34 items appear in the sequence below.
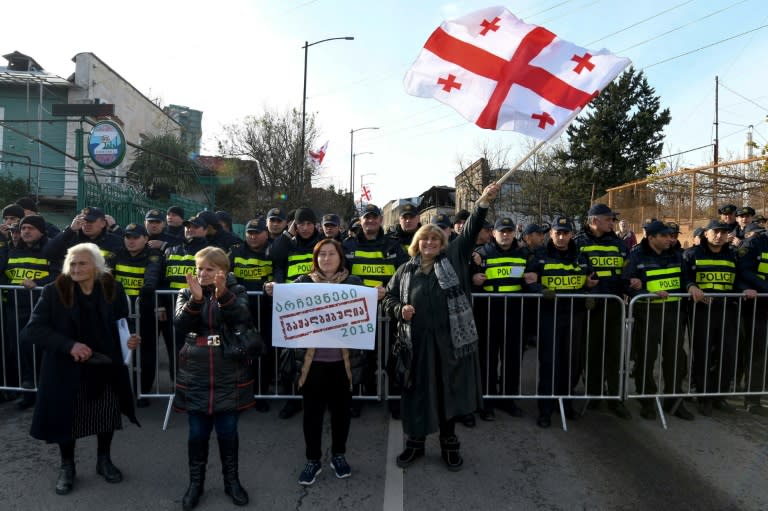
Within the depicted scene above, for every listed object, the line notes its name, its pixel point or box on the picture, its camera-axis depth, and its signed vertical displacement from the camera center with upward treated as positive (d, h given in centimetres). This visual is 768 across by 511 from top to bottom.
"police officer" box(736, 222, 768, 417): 539 -78
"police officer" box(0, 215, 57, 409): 539 -57
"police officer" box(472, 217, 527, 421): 526 -85
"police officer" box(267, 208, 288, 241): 637 +12
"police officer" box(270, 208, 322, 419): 539 -20
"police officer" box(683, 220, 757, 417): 535 -81
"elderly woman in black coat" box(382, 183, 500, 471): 385 -81
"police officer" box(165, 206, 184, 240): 745 +9
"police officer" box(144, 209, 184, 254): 622 -2
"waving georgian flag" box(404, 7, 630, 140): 410 +137
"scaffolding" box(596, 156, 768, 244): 1606 +164
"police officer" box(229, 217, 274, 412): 548 -45
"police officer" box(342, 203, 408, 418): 535 -26
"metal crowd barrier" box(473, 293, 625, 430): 507 -110
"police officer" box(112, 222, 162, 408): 532 -55
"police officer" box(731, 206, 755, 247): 783 +38
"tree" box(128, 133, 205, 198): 2381 +280
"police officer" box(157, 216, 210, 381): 541 -44
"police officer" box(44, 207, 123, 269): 546 -13
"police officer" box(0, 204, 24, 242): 611 +10
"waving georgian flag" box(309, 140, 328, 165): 2741 +419
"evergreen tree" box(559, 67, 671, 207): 3391 +677
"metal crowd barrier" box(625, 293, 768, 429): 521 -111
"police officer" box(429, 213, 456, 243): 635 +15
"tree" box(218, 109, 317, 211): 2627 +386
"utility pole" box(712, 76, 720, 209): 3422 +736
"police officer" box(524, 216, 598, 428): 508 -74
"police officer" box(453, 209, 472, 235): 763 +24
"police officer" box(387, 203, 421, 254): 611 +10
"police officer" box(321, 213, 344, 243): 551 +7
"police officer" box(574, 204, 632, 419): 527 -75
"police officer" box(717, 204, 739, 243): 811 +44
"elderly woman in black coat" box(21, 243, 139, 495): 348 -94
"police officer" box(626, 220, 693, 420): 521 -77
